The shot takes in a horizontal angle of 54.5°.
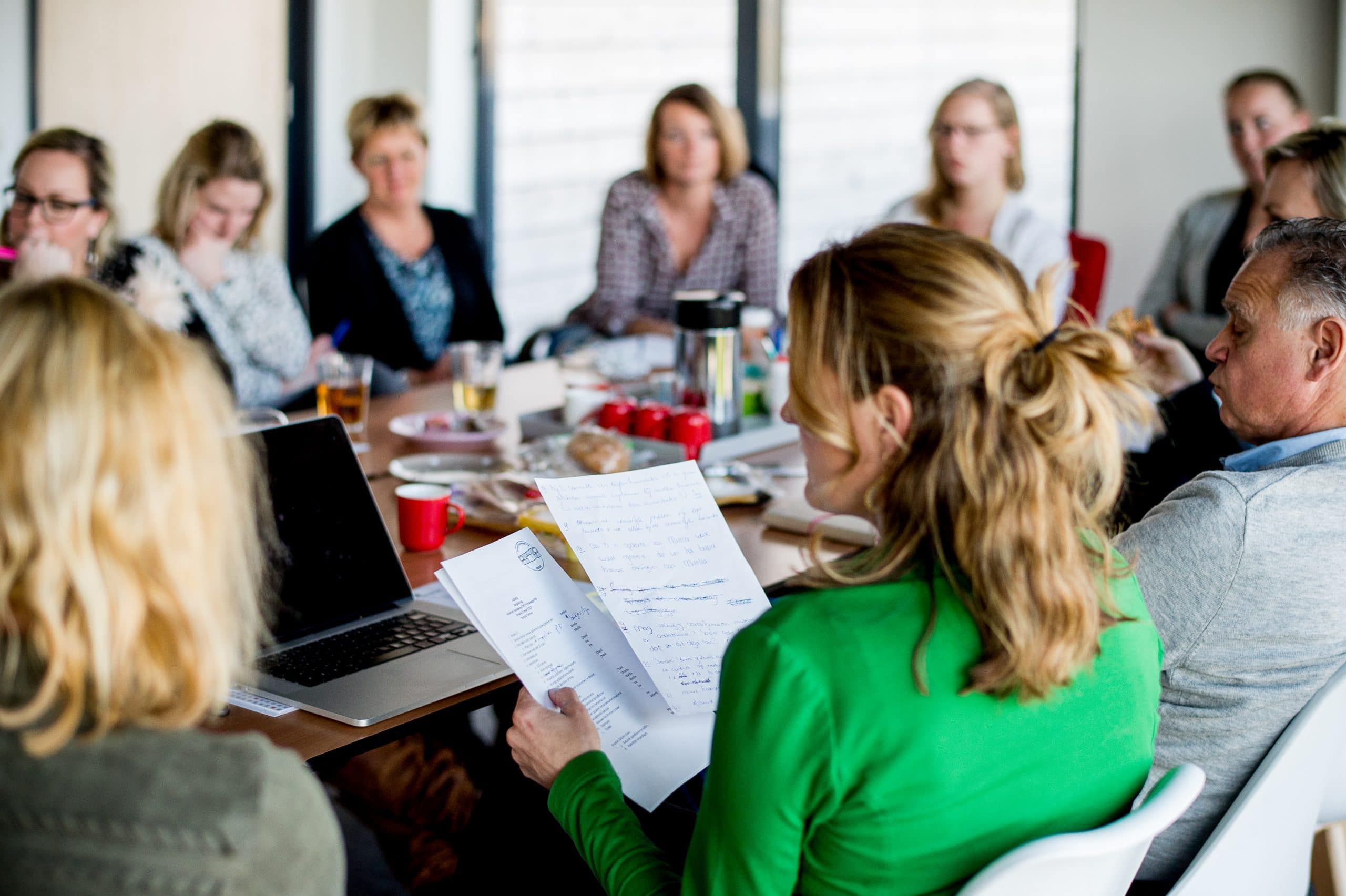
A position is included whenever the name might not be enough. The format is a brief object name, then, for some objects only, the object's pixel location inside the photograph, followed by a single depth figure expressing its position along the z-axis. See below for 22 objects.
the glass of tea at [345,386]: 2.46
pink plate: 2.51
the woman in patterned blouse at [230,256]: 3.24
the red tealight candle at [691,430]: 2.38
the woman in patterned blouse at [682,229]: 4.07
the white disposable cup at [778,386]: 2.67
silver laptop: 1.43
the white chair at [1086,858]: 0.91
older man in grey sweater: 1.35
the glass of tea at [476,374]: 2.57
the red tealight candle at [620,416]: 2.46
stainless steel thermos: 2.59
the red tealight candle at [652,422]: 2.42
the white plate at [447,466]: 2.28
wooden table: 1.29
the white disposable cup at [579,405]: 2.55
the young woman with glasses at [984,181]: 3.66
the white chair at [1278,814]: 1.16
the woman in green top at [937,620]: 0.97
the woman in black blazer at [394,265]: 3.88
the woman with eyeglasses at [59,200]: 2.86
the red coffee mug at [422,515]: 1.90
